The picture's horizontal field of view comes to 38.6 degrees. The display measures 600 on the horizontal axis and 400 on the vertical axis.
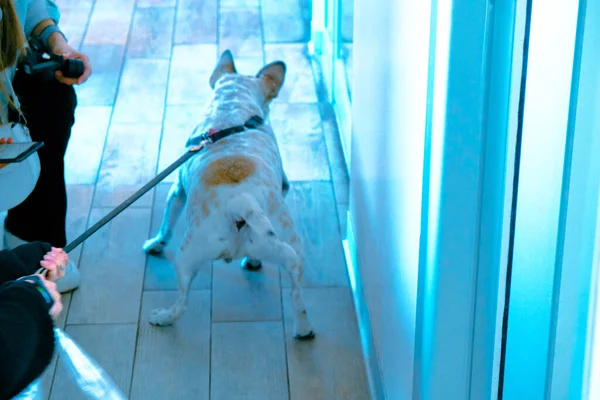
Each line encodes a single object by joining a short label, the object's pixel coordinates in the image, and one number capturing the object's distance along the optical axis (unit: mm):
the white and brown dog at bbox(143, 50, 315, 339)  2170
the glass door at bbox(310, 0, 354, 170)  3404
